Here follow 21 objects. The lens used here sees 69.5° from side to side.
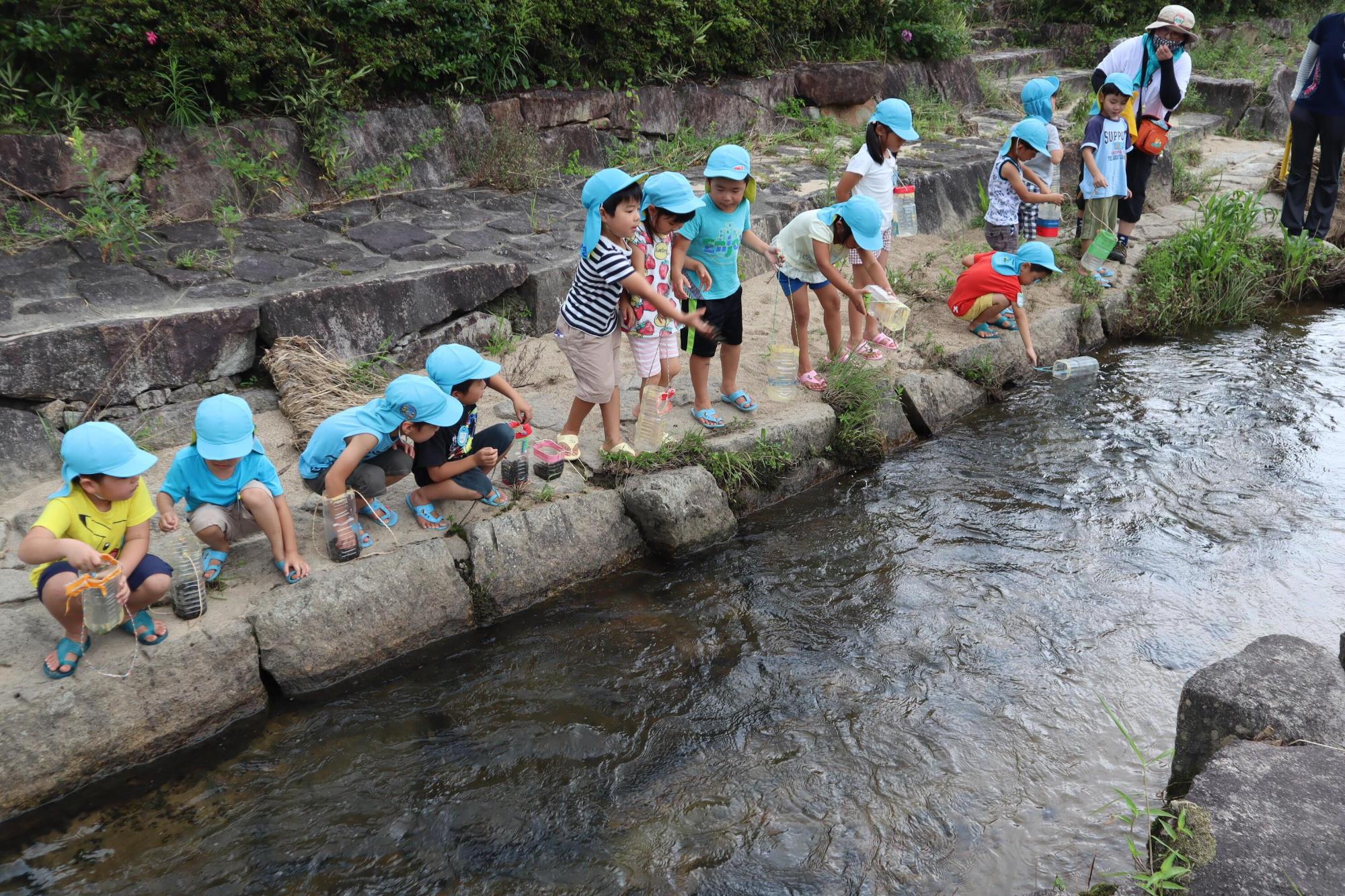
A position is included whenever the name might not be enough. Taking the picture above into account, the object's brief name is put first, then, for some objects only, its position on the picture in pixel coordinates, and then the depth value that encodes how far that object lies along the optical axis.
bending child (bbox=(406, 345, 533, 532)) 3.88
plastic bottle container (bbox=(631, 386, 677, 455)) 4.53
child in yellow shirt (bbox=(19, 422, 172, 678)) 2.98
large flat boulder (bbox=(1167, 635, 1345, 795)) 2.69
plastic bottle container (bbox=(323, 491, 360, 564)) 3.61
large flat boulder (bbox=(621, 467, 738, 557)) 4.33
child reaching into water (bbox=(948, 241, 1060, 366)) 5.98
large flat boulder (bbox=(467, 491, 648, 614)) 3.97
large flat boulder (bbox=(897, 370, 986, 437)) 5.66
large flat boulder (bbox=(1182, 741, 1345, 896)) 2.24
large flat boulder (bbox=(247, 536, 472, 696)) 3.45
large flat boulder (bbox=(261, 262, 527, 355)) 4.68
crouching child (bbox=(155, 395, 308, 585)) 3.32
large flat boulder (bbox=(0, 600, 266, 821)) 2.98
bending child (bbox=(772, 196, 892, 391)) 4.96
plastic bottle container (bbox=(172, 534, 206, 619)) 3.33
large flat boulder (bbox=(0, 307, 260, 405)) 3.97
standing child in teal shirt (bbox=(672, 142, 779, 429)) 4.61
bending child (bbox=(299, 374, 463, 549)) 3.65
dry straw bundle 4.41
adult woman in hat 6.86
